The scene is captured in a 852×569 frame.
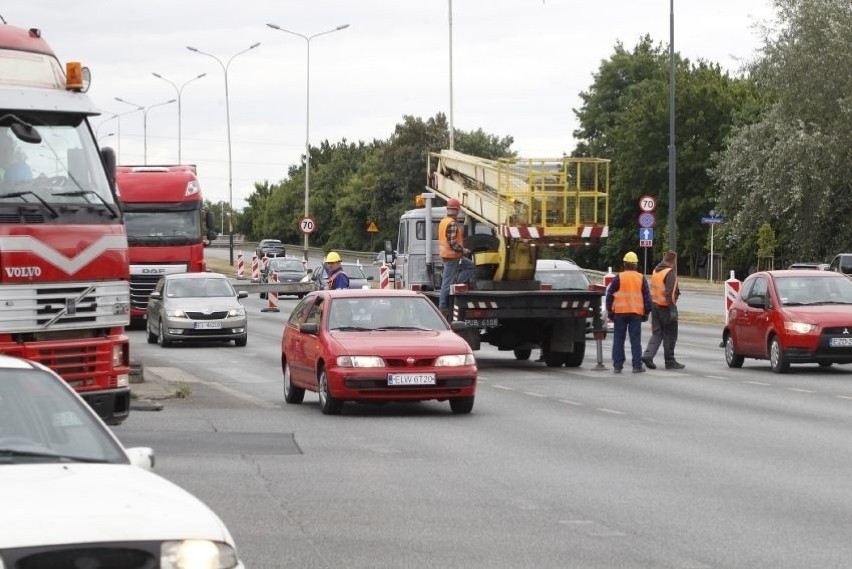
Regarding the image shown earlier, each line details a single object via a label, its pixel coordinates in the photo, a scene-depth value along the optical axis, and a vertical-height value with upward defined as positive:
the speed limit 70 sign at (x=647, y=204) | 52.22 +0.89
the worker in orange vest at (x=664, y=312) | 27.62 -1.21
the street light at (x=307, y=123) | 92.50 +5.66
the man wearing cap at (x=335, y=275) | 27.45 -0.69
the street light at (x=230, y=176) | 96.84 +2.94
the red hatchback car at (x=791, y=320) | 25.73 -1.25
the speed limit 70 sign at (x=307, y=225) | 78.31 +0.23
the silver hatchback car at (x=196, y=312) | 35.69 -1.69
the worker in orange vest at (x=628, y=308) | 26.72 -1.12
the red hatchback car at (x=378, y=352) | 18.75 -1.30
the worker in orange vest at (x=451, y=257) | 27.19 -0.39
